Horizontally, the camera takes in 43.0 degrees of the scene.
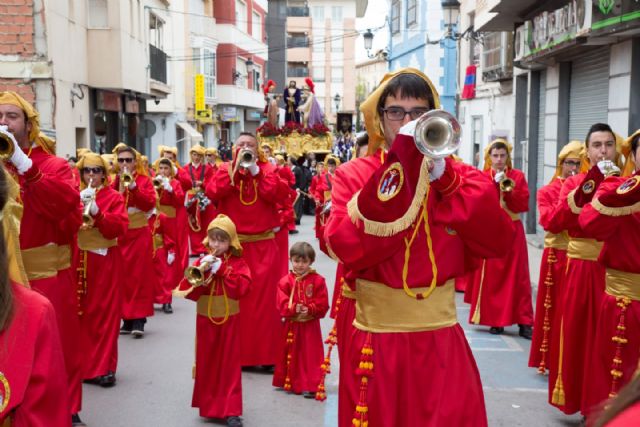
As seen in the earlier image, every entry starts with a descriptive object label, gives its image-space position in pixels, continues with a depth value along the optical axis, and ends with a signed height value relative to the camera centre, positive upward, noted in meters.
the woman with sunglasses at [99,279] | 7.21 -1.36
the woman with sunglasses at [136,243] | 9.19 -1.30
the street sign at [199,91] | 37.88 +1.72
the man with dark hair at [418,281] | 3.44 -0.66
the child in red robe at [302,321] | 6.96 -1.66
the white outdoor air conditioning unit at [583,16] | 10.40 +1.48
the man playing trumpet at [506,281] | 9.15 -1.73
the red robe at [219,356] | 6.20 -1.75
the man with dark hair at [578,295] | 5.98 -1.23
